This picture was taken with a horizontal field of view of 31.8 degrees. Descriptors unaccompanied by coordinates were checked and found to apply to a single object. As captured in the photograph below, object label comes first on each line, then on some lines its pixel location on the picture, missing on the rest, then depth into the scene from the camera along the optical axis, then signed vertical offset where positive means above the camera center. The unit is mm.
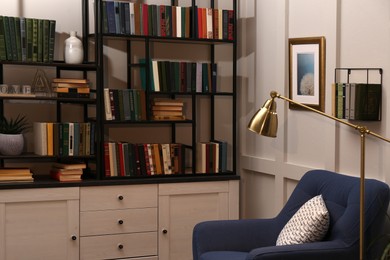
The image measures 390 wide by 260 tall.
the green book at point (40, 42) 4699 +333
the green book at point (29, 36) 4668 +371
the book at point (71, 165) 4781 -526
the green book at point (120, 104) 4938 -97
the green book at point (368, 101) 3934 -59
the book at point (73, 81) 4797 +67
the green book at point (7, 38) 4621 +354
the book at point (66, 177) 4762 -602
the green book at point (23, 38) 4660 +357
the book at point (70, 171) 4762 -564
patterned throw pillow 3752 -742
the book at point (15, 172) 4621 -551
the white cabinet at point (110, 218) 4637 -909
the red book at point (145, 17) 4965 +534
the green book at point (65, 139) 4792 -340
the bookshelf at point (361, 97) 3939 -36
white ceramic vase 4852 +281
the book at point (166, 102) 5075 -85
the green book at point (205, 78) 5199 +96
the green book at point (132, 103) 4973 -90
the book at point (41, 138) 4742 -329
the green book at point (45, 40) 4715 +348
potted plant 4680 -325
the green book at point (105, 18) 4832 +512
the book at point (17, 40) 4652 +342
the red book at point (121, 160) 4934 -501
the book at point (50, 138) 4754 -330
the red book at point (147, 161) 5020 -516
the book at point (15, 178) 4605 -595
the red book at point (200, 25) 5136 +492
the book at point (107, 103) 4895 -89
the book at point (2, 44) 4617 +313
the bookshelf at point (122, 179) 4695 -637
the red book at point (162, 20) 5023 +518
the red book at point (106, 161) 4883 -502
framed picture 4492 +135
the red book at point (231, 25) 5227 +501
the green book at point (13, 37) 4637 +362
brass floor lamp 3732 -165
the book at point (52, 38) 4746 +364
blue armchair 3582 -808
